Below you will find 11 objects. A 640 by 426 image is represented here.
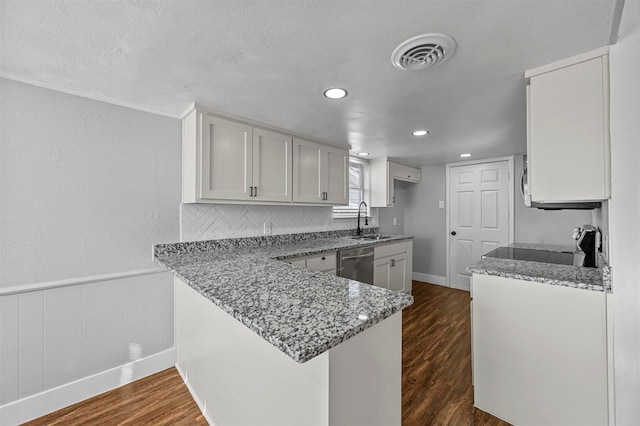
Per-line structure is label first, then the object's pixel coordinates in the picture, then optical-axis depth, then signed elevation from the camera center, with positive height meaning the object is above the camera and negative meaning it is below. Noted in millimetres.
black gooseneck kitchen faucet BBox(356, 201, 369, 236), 3914 -97
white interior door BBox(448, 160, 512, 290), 4012 +15
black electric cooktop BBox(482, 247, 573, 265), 1899 -330
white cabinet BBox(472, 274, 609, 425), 1292 -748
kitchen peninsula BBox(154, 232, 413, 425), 752 -475
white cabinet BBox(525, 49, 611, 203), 1302 +440
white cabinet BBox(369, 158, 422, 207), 4012 +525
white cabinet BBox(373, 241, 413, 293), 3281 -695
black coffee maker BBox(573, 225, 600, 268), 1851 -203
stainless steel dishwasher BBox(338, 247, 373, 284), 2764 -552
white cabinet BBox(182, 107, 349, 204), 2102 +455
